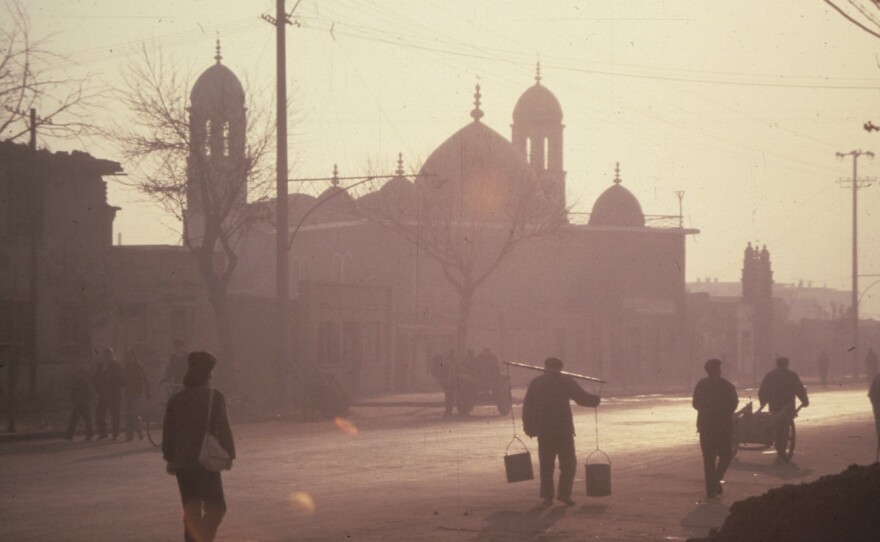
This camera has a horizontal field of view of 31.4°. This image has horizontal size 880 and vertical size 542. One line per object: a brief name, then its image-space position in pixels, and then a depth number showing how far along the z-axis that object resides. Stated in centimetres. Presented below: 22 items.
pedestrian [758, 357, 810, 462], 2409
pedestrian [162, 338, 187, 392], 2812
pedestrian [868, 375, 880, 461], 2316
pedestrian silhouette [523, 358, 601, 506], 1728
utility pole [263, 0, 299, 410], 3569
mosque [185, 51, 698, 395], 5794
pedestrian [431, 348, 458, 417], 3975
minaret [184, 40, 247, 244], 4107
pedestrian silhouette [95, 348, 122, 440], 2850
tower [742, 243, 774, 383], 9694
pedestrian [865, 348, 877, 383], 6106
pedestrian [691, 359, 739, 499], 1836
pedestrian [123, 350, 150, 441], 2836
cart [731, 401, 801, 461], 2417
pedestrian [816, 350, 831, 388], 6969
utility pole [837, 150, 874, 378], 8826
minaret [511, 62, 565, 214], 8975
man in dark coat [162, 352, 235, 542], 1135
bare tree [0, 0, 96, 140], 3206
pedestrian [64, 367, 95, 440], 2820
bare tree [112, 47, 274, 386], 3997
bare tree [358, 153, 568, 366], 5722
